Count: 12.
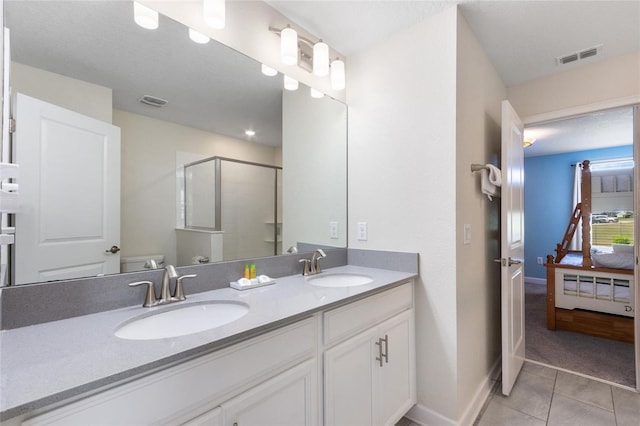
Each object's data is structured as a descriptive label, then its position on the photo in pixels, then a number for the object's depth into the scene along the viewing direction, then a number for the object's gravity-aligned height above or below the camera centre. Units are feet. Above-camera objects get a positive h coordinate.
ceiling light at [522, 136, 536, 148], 11.15 +2.85
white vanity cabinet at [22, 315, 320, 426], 2.12 -1.52
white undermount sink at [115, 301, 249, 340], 3.19 -1.24
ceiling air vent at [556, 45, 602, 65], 6.56 +3.71
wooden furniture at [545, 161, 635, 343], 8.95 -2.61
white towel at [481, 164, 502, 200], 6.01 +0.78
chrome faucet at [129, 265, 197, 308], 3.57 -0.94
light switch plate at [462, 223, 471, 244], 5.44 -0.32
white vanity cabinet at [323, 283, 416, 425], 3.92 -2.19
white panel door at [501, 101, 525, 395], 6.21 -0.74
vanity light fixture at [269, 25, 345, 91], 5.29 +3.14
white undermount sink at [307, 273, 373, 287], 5.56 -1.23
